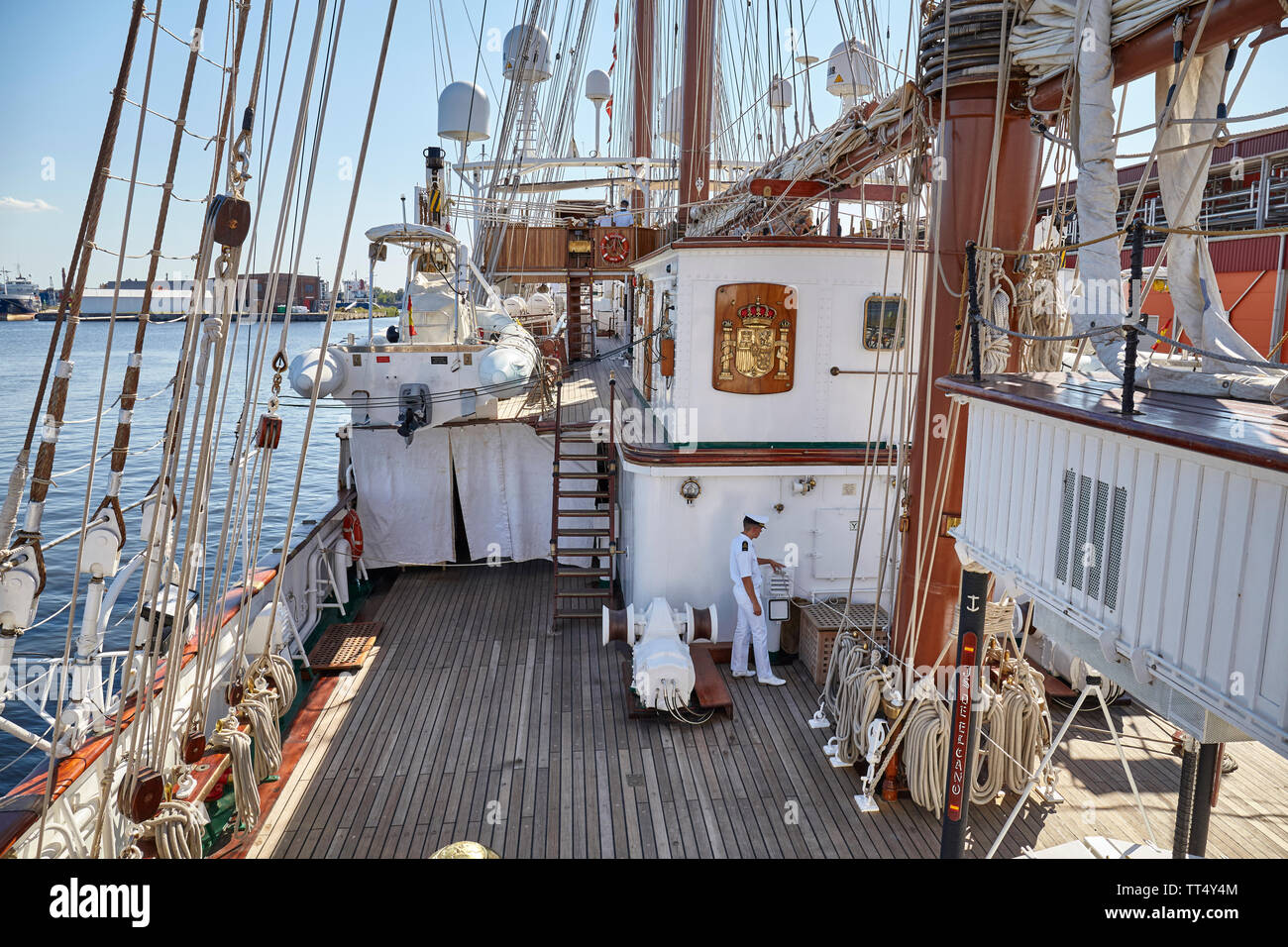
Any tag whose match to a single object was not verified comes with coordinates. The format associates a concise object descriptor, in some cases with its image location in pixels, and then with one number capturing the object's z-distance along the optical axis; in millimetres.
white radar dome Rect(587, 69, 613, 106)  35406
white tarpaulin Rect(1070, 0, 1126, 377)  3711
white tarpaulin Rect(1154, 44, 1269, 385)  3537
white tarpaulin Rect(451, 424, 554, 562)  10836
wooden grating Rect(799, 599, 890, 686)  7102
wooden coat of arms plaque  7410
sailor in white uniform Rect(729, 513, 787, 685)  6945
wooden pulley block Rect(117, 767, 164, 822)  3980
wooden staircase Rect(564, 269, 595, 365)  18078
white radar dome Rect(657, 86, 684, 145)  18047
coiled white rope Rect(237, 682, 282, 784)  5492
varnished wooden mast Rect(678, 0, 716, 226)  12359
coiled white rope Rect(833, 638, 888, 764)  5629
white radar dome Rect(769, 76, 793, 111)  25650
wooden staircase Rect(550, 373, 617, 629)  8859
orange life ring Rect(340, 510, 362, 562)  9977
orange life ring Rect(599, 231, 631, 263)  17094
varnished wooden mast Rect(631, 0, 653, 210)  17641
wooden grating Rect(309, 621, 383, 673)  7445
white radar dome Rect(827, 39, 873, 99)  22406
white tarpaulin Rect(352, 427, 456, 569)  10695
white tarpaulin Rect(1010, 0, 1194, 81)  3697
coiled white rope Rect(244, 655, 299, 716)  5766
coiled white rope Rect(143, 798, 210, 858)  4273
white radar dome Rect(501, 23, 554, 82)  14336
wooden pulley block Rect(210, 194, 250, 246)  3906
